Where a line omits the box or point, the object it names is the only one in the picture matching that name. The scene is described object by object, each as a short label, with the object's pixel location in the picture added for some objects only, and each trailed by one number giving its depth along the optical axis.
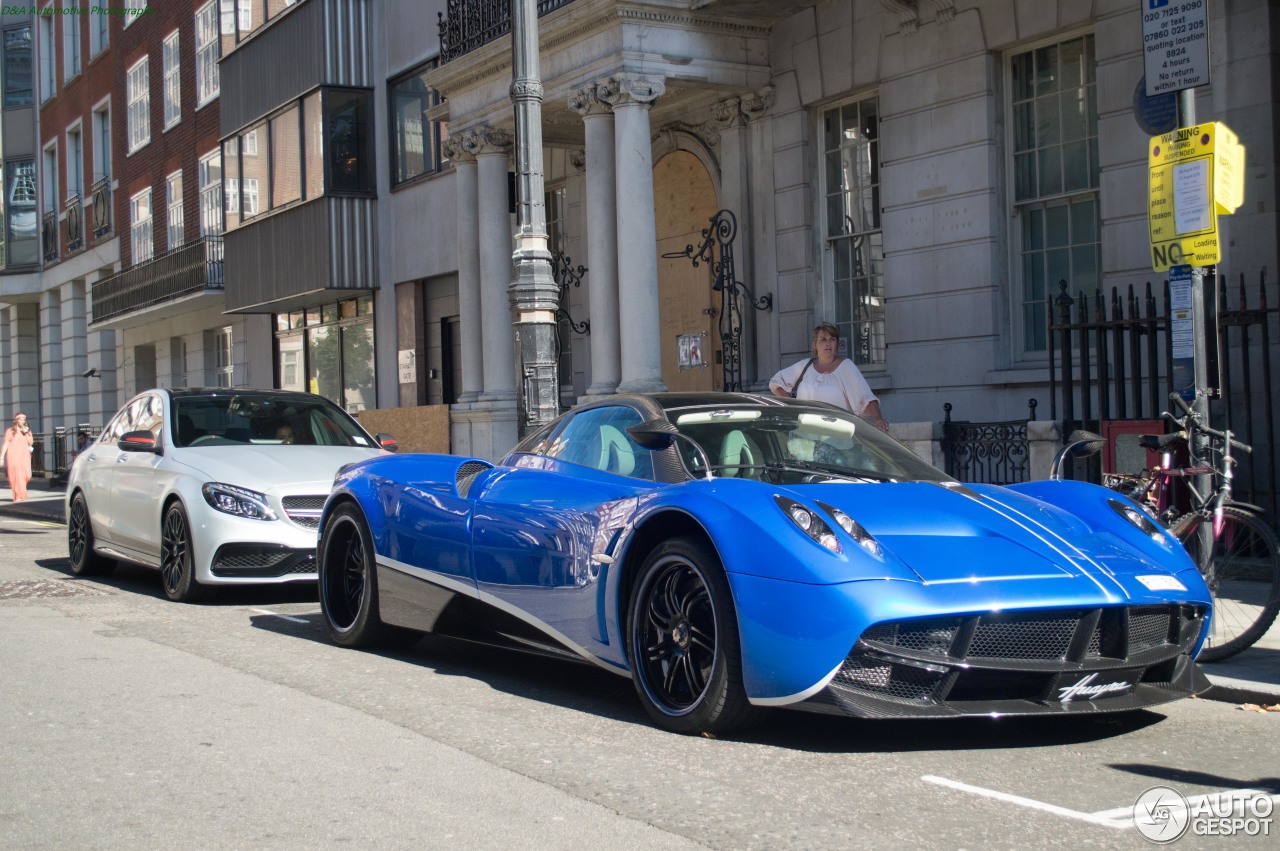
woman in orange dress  25.41
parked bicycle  6.99
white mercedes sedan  10.03
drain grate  11.00
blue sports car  5.05
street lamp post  10.69
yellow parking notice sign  7.75
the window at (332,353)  25.30
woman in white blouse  10.80
